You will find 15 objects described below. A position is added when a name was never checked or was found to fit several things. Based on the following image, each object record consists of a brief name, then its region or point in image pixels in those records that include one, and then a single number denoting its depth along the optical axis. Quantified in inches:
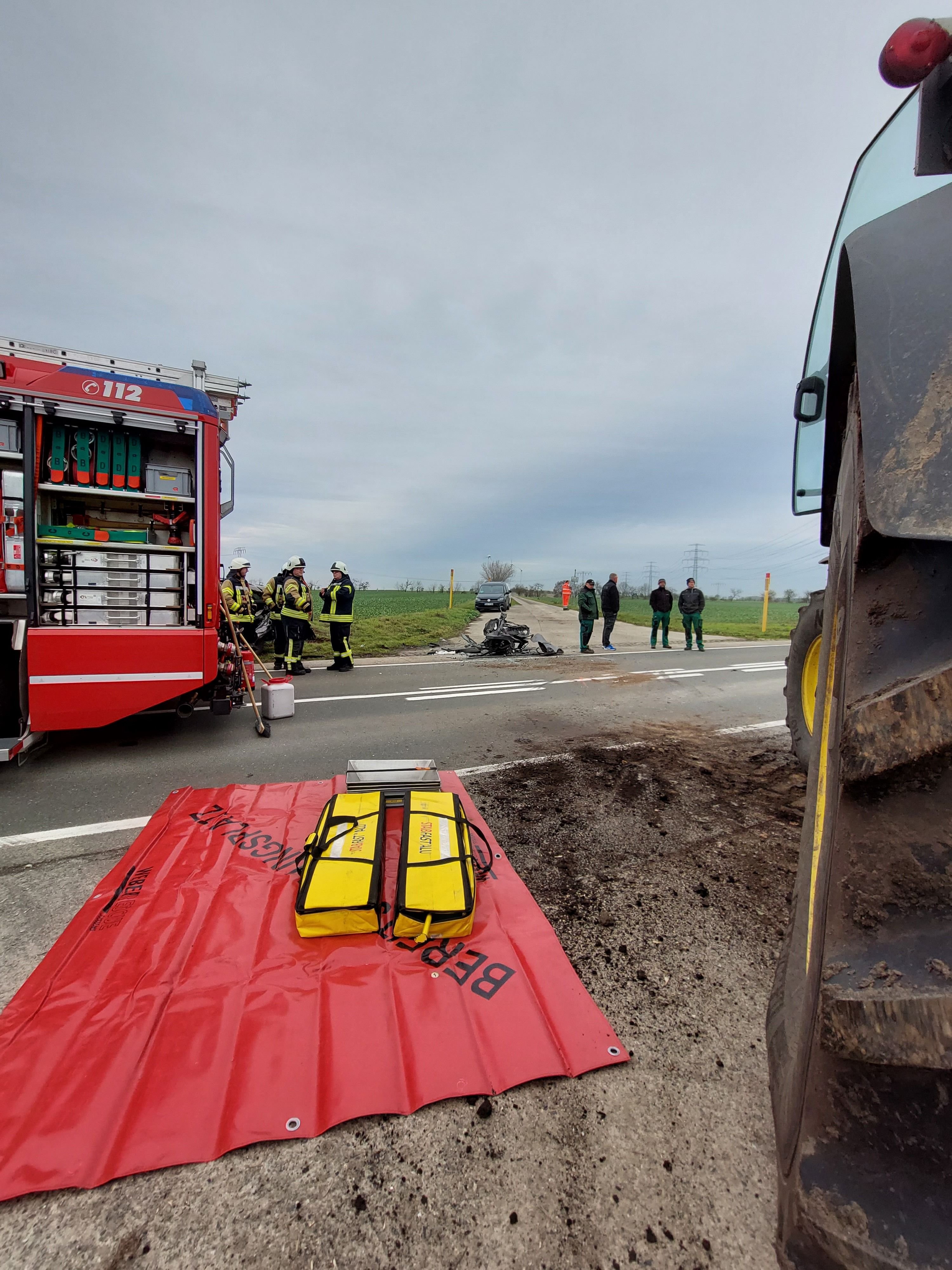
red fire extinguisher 258.7
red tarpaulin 56.7
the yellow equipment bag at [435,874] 83.5
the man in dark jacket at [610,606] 571.2
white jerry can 225.1
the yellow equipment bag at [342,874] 85.2
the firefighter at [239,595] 306.3
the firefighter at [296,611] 343.9
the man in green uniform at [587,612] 536.7
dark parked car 954.6
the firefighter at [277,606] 377.7
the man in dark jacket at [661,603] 563.8
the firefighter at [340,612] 354.6
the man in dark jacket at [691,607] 544.1
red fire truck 158.7
